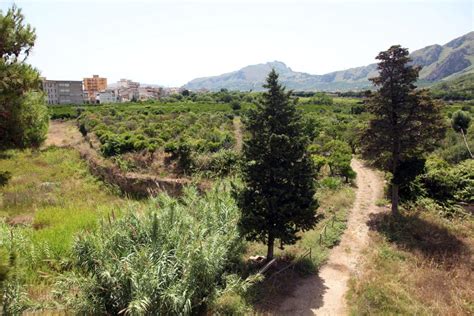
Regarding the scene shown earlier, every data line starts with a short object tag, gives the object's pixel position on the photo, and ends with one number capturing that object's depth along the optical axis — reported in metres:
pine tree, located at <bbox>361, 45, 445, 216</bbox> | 14.02
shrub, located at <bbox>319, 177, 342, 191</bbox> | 19.83
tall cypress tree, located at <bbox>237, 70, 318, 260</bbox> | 10.17
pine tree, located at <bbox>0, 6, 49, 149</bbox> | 9.03
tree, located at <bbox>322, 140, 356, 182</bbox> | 21.09
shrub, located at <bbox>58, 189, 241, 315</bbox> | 6.66
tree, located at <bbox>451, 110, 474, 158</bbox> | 32.25
